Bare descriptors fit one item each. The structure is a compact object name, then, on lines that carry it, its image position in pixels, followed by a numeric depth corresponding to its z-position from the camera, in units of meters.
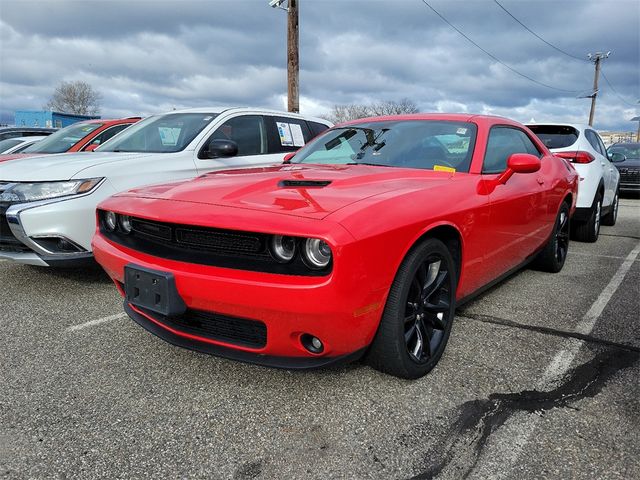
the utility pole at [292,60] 11.61
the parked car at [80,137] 6.60
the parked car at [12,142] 9.89
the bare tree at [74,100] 62.22
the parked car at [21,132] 12.41
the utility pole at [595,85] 40.35
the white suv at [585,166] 6.12
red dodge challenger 2.03
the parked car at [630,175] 12.85
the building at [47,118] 31.12
